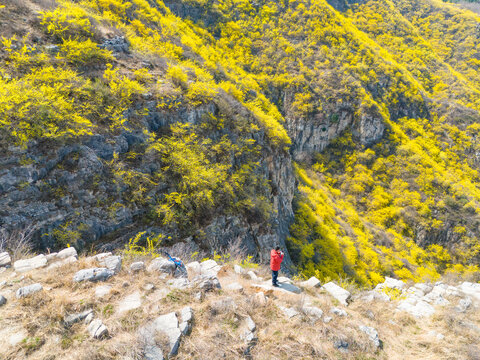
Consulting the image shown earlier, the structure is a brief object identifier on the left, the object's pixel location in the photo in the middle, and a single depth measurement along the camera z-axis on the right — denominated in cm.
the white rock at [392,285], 1031
